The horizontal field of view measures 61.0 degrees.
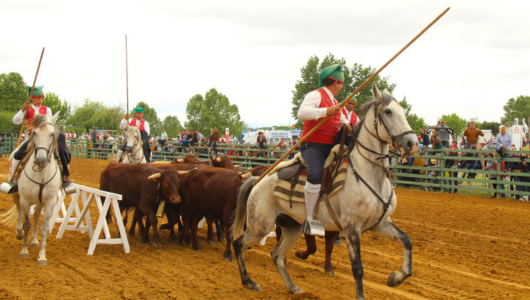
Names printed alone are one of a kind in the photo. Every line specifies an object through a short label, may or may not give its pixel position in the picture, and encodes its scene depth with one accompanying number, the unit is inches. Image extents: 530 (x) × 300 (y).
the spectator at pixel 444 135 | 672.9
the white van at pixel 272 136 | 1385.3
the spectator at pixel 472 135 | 645.3
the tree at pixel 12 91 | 2074.3
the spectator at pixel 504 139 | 574.2
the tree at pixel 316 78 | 1802.4
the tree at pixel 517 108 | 3036.4
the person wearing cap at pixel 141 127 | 473.6
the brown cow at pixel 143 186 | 306.0
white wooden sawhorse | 278.9
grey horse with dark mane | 178.7
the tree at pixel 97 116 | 2765.7
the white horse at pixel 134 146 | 459.8
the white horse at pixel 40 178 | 266.4
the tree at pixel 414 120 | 1881.2
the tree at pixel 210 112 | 2815.0
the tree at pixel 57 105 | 2422.5
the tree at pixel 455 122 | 2543.3
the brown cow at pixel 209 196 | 285.5
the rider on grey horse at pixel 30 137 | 283.6
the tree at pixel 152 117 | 3857.3
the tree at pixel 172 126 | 3860.7
